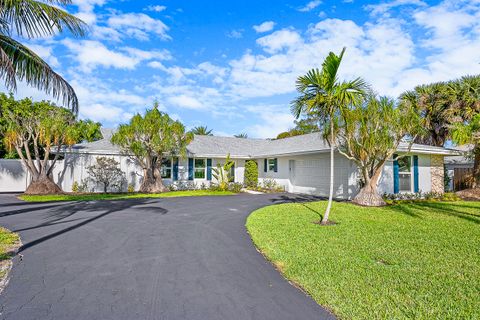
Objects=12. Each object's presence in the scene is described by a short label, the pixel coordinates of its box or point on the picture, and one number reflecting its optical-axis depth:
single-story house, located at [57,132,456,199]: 15.70
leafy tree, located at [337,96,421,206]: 11.52
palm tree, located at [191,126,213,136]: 47.78
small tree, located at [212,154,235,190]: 19.80
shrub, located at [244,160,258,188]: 22.05
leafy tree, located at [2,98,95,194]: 16.27
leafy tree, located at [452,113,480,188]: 11.65
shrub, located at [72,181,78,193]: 18.30
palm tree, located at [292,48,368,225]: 8.25
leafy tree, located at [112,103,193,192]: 16.84
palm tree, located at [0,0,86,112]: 6.59
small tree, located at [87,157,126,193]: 17.78
